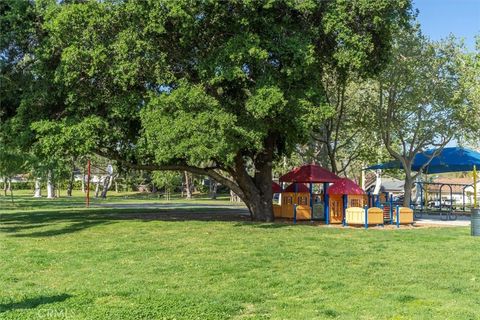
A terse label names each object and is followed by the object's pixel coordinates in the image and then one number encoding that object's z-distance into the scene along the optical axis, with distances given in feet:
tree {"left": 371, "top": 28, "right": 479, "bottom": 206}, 79.25
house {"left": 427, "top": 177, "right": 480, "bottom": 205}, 119.89
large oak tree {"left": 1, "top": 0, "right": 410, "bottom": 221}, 55.47
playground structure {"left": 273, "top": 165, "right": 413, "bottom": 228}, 65.62
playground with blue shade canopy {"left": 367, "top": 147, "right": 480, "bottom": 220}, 89.15
